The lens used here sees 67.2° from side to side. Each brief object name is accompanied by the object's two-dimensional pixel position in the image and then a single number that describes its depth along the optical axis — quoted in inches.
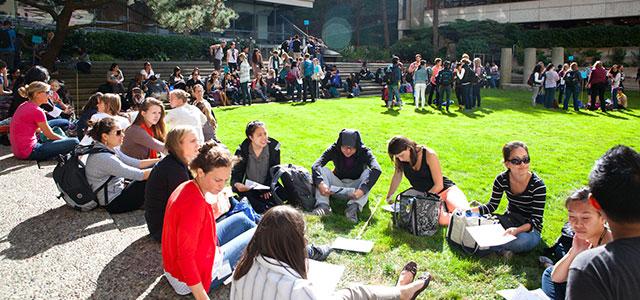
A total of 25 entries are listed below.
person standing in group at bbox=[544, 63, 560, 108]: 653.9
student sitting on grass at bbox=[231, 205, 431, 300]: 93.5
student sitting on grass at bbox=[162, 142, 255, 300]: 126.6
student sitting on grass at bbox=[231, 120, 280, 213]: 232.2
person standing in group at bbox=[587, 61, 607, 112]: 637.3
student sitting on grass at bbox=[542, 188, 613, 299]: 127.4
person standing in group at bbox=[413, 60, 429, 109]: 621.5
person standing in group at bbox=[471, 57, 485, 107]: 627.9
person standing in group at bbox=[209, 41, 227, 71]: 801.6
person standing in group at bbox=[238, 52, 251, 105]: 633.6
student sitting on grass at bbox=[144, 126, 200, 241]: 166.2
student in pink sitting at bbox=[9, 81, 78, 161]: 297.3
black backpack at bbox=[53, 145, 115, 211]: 207.9
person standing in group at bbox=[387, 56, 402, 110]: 626.5
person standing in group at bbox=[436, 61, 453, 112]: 604.4
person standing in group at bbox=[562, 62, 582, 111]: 644.7
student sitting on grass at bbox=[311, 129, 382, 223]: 230.1
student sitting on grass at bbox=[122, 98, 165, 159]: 245.8
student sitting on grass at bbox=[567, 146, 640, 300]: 75.4
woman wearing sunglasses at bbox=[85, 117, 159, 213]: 205.6
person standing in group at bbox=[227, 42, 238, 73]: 786.8
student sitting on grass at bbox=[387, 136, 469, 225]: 210.7
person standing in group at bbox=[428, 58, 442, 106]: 633.0
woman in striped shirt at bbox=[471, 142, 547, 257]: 178.7
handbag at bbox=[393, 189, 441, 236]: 201.8
